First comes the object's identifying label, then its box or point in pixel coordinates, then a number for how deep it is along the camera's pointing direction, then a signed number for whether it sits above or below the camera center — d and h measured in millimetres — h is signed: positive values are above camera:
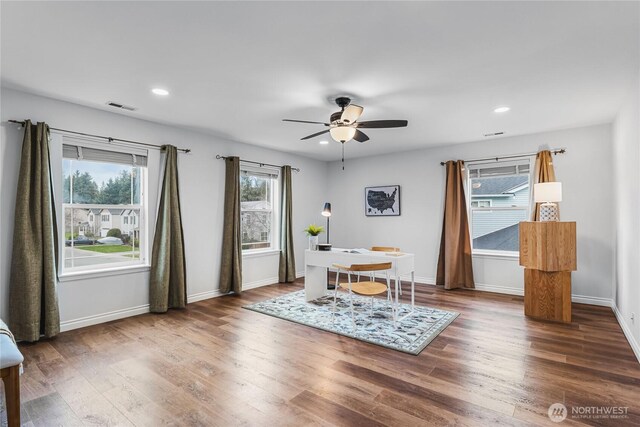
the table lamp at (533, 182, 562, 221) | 4004 +258
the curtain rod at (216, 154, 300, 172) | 5125 +955
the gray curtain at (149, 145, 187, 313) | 4227 -461
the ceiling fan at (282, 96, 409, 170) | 3172 +960
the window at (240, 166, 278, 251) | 5730 +162
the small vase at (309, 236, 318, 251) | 4637 -357
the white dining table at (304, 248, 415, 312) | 3889 -578
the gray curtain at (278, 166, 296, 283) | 6086 -261
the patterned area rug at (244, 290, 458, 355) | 3273 -1217
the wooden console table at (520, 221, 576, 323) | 3832 -590
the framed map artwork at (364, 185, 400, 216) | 6328 +344
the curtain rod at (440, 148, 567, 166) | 4703 +977
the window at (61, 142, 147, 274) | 3697 +111
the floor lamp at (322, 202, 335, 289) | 5032 +114
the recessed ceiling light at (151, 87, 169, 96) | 3203 +1257
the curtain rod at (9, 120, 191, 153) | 3227 +935
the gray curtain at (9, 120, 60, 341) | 3152 -329
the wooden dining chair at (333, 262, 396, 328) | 3490 -782
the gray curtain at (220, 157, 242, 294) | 5125 -335
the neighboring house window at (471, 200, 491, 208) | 5473 +249
